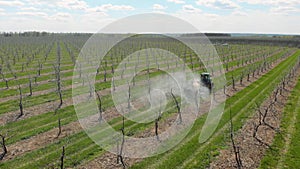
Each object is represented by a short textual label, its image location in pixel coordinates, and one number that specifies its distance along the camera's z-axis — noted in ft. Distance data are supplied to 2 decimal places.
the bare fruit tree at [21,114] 46.80
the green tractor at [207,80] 64.54
